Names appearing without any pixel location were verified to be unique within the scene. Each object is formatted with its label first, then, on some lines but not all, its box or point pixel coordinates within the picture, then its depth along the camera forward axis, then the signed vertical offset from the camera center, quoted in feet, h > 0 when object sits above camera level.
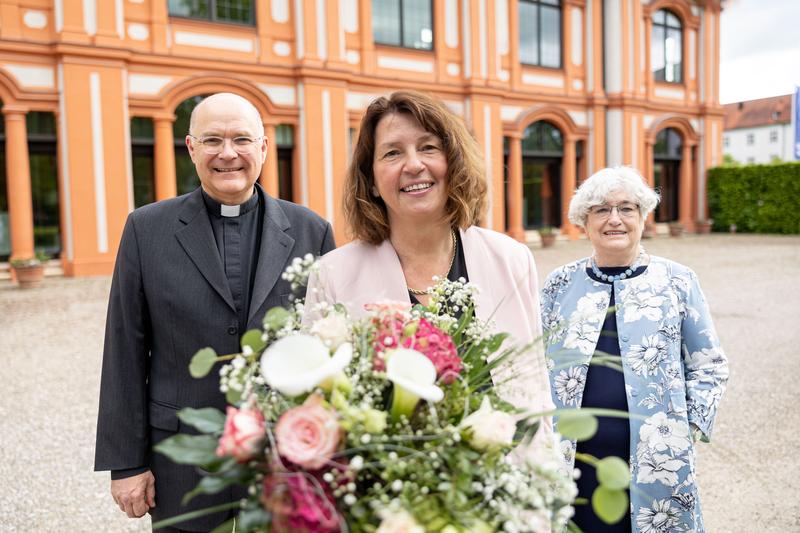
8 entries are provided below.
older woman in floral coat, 8.32 -2.10
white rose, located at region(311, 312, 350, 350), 3.87 -0.70
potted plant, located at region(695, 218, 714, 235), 82.23 -2.26
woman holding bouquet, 6.10 -0.13
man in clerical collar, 7.23 -0.96
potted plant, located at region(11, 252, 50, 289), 40.42 -3.01
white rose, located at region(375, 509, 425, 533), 3.11 -1.52
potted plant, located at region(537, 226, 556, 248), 63.87 -2.46
